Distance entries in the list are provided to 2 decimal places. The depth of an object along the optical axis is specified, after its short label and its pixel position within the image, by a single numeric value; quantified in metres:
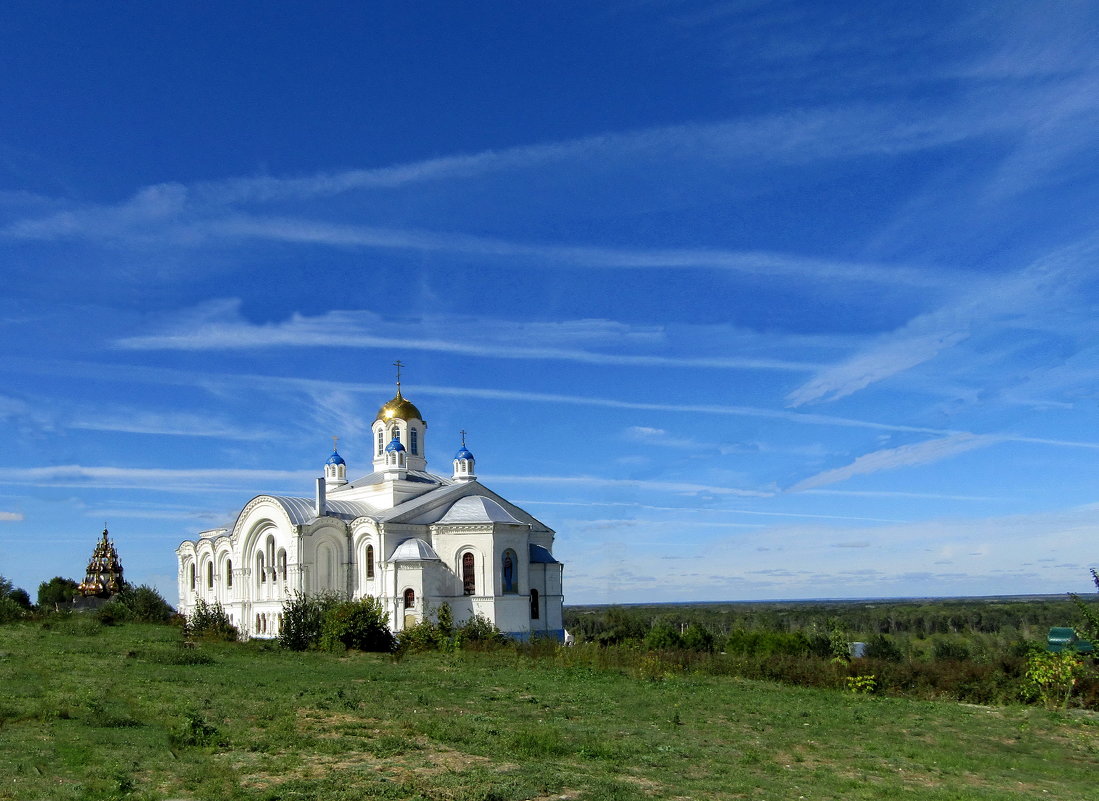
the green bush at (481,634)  28.63
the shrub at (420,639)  28.47
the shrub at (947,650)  41.67
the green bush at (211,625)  31.08
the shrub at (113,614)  38.12
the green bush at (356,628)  27.94
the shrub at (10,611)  35.96
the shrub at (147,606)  39.56
